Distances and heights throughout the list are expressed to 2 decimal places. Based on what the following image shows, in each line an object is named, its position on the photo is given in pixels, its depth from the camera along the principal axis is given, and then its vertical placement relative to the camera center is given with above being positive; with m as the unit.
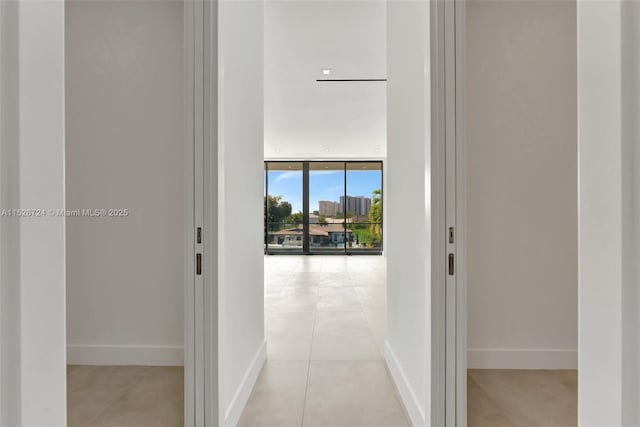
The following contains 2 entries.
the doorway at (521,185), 2.34 +0.19
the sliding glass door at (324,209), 9.59 +0.09
